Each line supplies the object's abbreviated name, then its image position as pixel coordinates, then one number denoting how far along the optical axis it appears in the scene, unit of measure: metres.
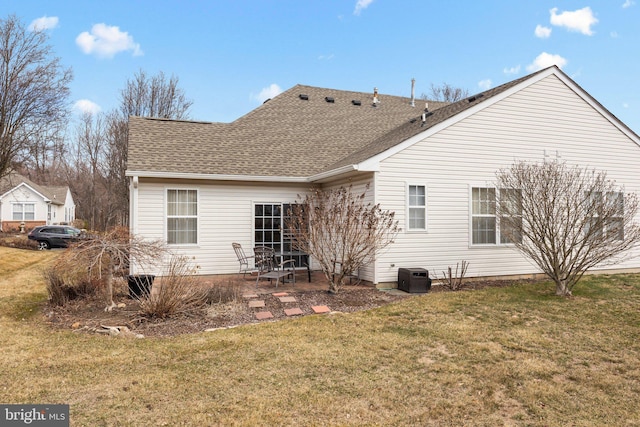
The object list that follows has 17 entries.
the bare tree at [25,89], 19.66
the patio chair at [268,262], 9.20
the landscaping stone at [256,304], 6.89
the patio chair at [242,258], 9.82
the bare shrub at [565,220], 7.59
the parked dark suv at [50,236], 20.17
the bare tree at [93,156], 29.94
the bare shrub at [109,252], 6.60
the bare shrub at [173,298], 6.21
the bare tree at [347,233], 7.98
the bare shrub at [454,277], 8.88
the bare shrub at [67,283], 7.07
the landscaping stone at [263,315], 6.27
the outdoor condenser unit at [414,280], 8.30
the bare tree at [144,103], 24.69
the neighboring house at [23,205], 29.25
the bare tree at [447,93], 33.25
